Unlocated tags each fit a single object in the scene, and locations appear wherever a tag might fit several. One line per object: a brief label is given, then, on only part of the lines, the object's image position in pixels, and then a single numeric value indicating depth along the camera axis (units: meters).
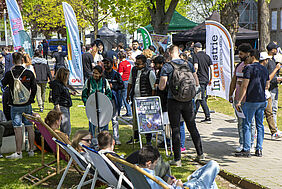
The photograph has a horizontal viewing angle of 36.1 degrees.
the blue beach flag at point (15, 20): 14.66
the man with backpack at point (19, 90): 7.57
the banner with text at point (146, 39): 16.81
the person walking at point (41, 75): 13.40
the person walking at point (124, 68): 12.44
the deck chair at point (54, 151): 6.18
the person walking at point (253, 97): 7.18
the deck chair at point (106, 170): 4.75
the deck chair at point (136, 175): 4.07
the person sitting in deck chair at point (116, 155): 4.75
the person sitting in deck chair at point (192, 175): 4.21
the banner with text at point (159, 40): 18.23
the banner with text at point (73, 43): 11.86
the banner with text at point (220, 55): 8.99
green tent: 26.97
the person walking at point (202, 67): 11.46
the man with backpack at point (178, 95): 6.78
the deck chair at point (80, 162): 5.23
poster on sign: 7.84
